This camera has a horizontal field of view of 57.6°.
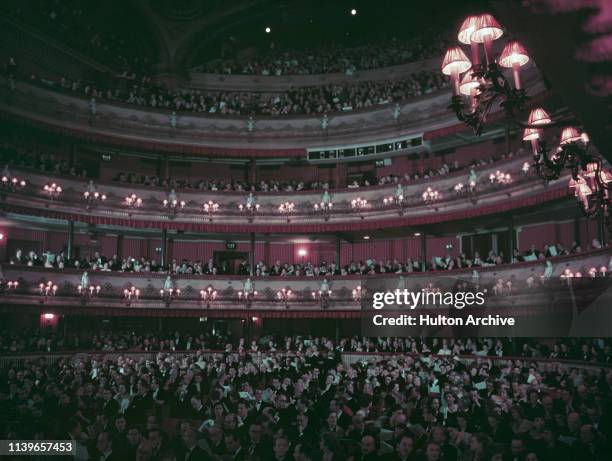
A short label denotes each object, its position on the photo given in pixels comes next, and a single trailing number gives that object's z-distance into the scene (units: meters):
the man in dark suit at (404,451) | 7.53
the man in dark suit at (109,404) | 12.11
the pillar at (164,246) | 28.80
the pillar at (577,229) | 24.44
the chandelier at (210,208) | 28.81
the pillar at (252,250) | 29.42
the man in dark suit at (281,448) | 7.75
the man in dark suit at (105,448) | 8.19
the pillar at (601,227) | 18.45
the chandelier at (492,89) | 5.41
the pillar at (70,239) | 26.42
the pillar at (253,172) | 30.65
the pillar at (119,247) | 31.23
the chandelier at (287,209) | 29.09
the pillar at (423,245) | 27.42
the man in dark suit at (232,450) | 8.17
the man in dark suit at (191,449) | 8.12
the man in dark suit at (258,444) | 8.17
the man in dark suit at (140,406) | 11.96
